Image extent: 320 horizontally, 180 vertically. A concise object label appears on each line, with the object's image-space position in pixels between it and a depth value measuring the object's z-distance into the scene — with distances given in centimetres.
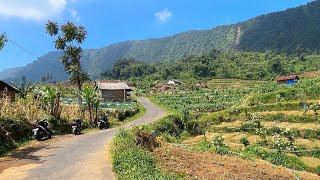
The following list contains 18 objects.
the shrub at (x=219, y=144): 1330
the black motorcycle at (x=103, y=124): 1994
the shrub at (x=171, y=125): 2032
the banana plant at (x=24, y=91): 2256
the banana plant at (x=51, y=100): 1800
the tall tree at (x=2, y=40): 1189
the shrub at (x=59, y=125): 1674
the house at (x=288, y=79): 5284
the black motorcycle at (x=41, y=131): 1391
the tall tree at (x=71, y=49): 2590
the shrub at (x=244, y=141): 1990
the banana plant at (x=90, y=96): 2140
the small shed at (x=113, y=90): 4412
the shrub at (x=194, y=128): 2469
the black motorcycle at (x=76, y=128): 1660
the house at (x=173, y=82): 6679
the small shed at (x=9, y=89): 2290
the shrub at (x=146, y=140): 1068
